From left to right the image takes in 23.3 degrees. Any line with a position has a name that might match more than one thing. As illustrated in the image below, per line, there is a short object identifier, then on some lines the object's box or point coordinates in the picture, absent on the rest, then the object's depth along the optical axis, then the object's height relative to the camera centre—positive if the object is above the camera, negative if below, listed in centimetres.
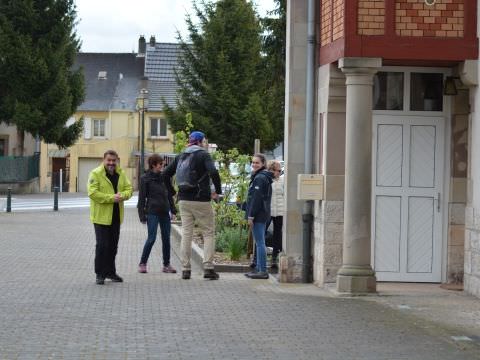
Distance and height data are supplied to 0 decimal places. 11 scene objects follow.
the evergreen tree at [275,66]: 4225 +401
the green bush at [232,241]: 1775 -109
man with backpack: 1498 -36
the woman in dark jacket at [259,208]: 1573 -47
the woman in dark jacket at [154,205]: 1628 -47
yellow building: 7912 +399
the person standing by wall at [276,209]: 1750 -53
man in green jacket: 1450 -45
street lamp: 4255 +252
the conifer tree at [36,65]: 5081 +461
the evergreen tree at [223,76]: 4241 +360
